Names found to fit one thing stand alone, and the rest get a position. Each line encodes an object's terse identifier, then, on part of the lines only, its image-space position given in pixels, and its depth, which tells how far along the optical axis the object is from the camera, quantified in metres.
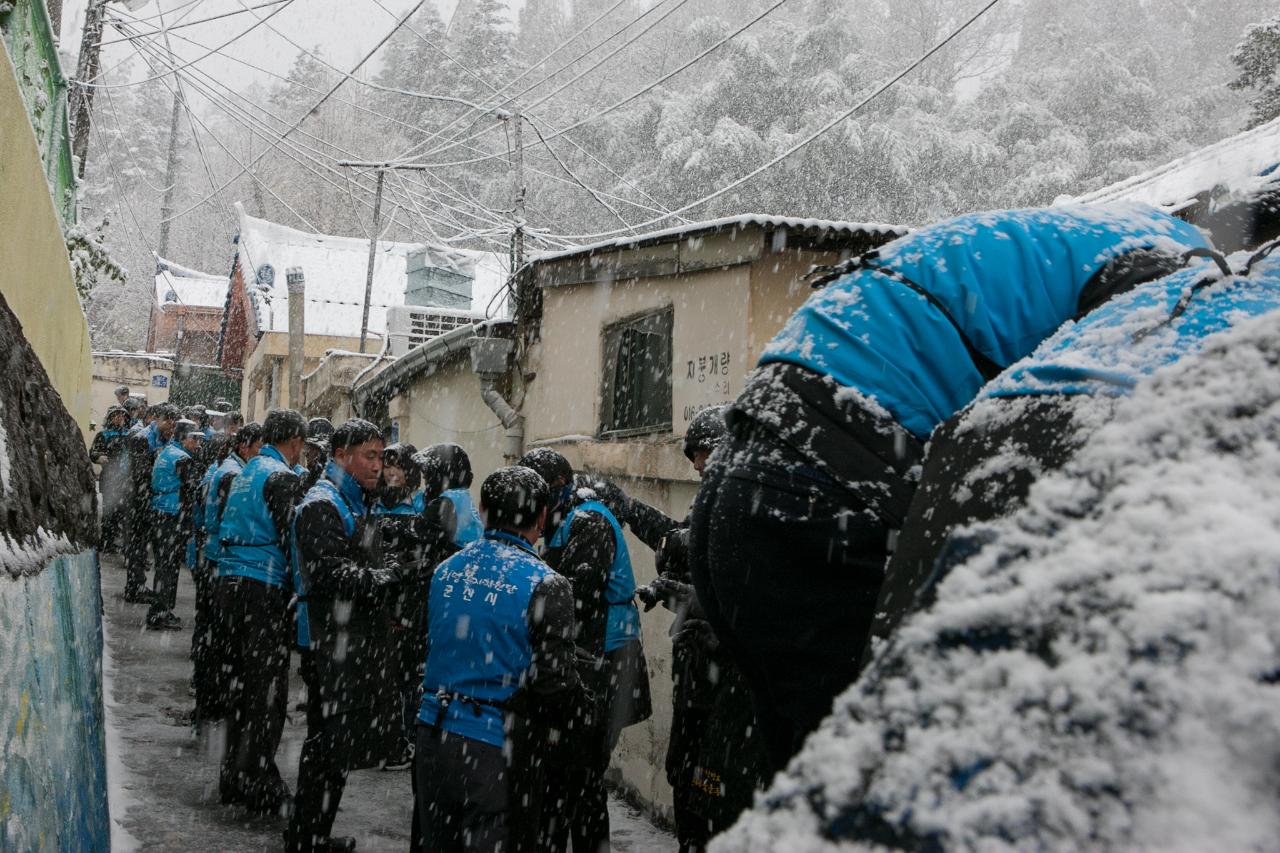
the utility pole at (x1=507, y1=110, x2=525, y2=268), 15.34
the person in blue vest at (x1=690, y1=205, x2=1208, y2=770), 1.49
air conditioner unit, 20.98
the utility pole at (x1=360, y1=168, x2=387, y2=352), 22.94
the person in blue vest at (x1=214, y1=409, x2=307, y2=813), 6.50
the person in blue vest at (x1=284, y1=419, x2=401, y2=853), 5.46
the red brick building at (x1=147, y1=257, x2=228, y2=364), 47.59
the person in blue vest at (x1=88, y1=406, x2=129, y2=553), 14.05
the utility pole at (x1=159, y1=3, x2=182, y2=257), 49.55
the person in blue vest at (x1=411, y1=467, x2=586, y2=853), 4.09
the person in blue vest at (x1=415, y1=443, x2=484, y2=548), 6.62
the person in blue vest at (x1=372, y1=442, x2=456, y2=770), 6.16
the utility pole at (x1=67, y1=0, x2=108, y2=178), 14.34
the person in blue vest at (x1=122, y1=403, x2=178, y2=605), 13.59
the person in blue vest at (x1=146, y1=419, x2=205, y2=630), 12.26
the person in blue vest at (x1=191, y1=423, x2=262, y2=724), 7.75
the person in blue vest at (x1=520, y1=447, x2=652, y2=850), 5.17
